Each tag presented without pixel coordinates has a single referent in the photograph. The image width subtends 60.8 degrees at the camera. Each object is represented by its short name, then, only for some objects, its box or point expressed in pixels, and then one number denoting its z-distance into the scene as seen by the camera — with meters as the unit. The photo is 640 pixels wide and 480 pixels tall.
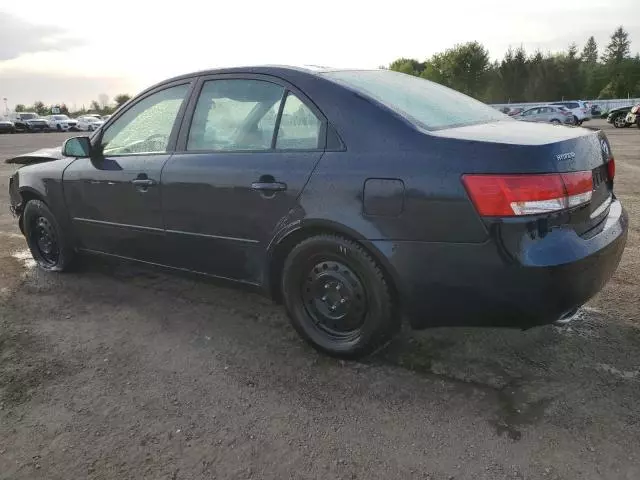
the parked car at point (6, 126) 41.59
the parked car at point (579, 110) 31.01
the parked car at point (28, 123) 43.50
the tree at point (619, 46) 90.31
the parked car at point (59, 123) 45.00
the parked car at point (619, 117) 26.52
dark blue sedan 2.39
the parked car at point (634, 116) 24.86
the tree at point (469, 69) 68.44
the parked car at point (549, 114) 28.30
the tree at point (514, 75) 65.06
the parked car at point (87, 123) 45.94
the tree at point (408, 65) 84.03
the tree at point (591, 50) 94.74
